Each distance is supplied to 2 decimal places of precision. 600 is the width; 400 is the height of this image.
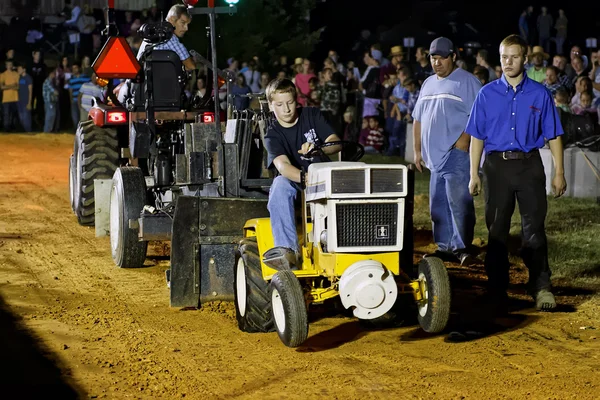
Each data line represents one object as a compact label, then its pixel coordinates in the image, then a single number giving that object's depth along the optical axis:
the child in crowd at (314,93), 21.14
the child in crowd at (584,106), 15.39
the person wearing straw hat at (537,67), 16.28
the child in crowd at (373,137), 20.08
